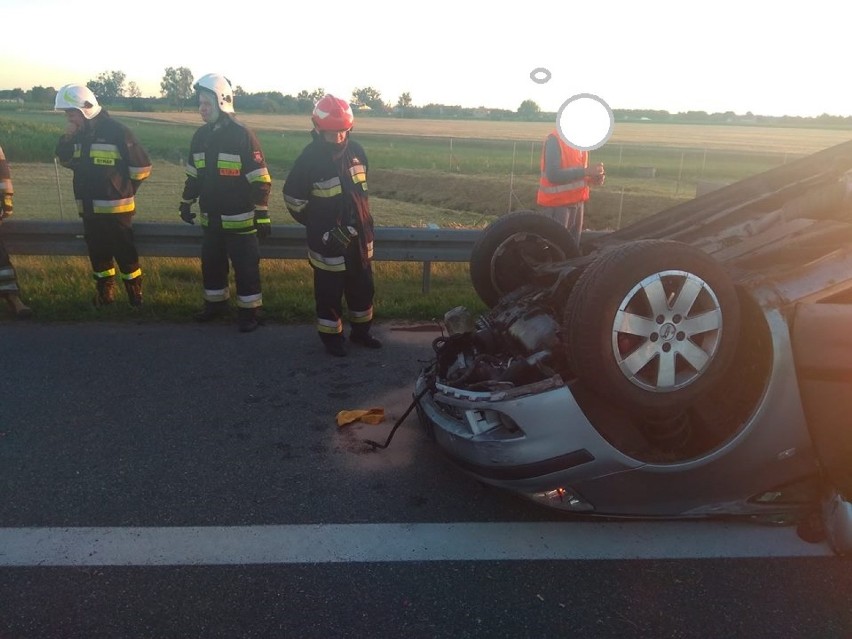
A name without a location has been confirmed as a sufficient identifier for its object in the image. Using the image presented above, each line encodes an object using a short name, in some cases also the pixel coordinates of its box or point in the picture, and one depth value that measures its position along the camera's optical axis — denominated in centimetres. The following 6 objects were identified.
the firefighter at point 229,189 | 593
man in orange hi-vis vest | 632
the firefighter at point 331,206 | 541
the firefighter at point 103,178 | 632
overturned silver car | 288
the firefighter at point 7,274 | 610
